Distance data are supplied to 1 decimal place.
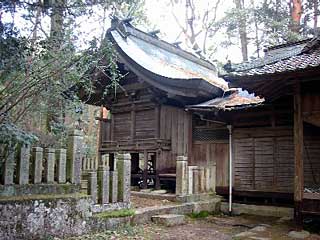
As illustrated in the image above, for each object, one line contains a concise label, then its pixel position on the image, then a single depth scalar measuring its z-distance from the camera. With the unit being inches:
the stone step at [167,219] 310.3
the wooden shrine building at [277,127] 302.2
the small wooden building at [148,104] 447.5
